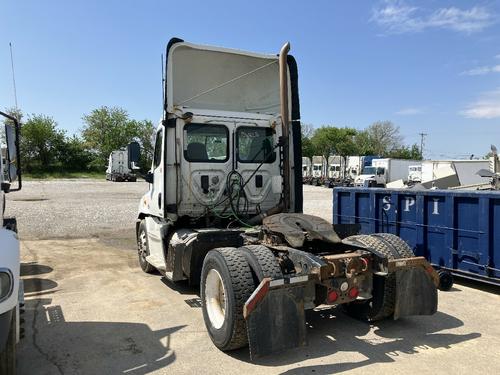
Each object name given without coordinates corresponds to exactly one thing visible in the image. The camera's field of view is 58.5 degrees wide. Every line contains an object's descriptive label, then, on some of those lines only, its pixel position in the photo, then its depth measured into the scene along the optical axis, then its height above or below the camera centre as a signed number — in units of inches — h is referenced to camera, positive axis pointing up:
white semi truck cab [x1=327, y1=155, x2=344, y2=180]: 2295.8 +7.2
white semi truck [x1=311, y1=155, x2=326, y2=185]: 2444.0 +9.0
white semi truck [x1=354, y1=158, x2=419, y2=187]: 1763.0 -13.1
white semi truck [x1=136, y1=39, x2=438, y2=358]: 176.6 -31.0
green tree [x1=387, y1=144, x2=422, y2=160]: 3545.8 +121.1
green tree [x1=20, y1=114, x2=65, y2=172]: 2751.0 +179.5
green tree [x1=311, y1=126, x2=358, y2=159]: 2728.8 +162.2
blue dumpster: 277.4 -39.7
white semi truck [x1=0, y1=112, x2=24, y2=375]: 126.3 -32.5
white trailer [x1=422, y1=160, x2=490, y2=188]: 945.7 -8.8
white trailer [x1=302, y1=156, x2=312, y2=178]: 2516.0 +15.5
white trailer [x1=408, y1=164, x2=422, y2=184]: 1486.1 -20.6
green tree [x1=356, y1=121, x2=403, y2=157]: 3265.3 +221.6
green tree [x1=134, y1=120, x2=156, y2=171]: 3067.2 +297.5
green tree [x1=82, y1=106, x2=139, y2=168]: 3068.4 +277.5
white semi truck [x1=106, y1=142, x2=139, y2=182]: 2130.9 +18.8
